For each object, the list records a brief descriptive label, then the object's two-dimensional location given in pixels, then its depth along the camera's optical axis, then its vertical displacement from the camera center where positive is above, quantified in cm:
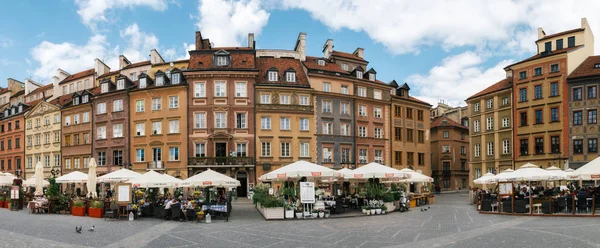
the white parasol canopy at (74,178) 3318 -217
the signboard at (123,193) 2528 -245
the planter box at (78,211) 2727 -362
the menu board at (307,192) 2430 -237
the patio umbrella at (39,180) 3250 -220
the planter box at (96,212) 2644 -360
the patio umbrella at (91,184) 2878 -221
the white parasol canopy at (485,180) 3001 -235
